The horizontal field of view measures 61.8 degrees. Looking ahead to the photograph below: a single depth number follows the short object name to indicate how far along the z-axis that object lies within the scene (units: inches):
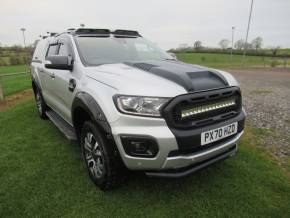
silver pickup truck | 86.7
